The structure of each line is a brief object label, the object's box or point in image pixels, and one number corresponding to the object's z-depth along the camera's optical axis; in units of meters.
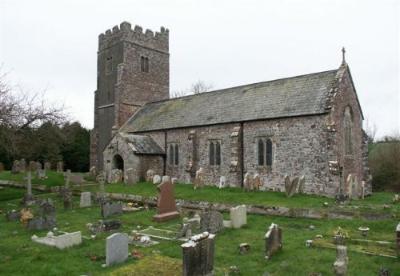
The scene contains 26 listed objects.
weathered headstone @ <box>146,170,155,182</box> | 25.38
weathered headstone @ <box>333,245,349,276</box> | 7.46
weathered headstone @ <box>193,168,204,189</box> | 21.55
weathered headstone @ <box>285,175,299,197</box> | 17.89
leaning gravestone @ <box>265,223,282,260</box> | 9.26
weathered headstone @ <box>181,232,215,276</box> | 7.20
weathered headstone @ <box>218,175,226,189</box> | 21.97
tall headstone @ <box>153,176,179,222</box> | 14.45
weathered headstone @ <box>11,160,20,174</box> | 32.06
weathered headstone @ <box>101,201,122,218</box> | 15.22
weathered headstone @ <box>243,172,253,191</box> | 19.88
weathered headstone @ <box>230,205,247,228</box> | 12.71
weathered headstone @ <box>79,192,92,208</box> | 18.14
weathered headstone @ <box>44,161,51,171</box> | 35.24
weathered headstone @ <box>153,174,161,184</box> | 23.86
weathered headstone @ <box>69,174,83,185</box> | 27.87
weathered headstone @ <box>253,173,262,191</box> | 20.09
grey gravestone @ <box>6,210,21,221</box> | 14.90
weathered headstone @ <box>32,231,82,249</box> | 10.37
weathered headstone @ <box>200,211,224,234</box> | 11.92
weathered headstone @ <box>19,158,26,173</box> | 32.65
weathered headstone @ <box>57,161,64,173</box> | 36.09
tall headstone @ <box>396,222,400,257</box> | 8.79
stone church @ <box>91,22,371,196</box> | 19.00
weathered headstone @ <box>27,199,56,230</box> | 12.81
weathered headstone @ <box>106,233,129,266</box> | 8.88
